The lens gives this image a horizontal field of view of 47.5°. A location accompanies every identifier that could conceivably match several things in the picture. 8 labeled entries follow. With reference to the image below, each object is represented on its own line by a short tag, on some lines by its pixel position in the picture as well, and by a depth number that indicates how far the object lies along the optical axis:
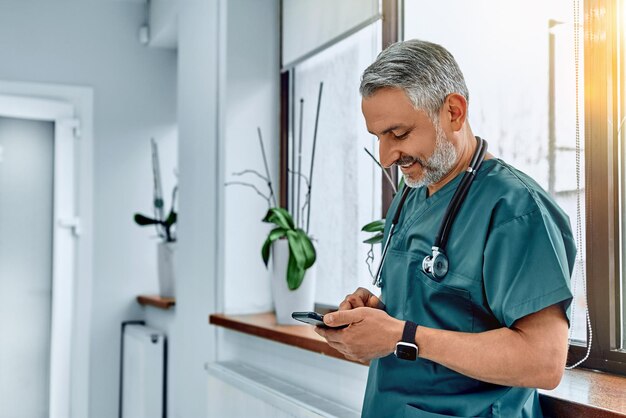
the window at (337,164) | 2.45
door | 3.75
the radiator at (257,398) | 2.00
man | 1.11
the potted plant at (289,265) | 2.38
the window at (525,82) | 1.74
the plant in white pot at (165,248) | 3.68
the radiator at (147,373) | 3.53
